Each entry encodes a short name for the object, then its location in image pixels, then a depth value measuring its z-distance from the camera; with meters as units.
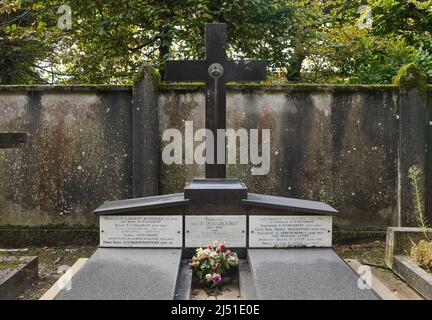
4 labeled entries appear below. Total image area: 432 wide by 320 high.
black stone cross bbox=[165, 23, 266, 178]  5.08
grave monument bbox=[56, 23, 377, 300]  3.48
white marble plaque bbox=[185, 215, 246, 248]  4.53
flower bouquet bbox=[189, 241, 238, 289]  3.92
